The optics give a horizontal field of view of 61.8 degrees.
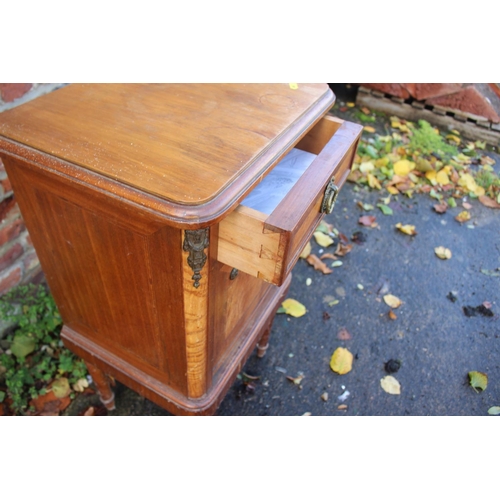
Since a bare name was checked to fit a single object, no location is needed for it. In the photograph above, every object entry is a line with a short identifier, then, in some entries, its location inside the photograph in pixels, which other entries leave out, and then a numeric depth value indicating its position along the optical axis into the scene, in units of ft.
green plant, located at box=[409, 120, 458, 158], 9.12
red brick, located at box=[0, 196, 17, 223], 4.75
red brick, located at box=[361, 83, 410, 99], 9.80
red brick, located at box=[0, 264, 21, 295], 5.16
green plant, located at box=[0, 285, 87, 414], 5.15
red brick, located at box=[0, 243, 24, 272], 5.06
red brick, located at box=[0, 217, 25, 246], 4.89
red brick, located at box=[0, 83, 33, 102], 4.19
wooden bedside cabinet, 2.47
